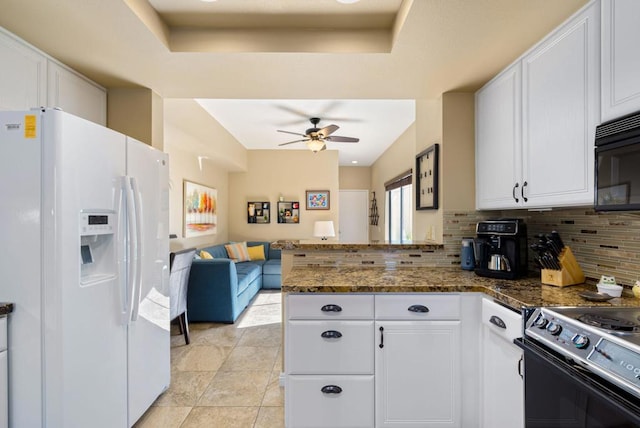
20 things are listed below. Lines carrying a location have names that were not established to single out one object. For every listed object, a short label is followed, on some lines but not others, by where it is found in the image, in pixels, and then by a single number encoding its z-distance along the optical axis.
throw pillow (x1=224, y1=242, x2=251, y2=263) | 5.46
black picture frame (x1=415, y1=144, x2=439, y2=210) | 2.45
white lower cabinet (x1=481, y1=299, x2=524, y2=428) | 1.42
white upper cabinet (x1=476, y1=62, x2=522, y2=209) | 1.85
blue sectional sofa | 3.59
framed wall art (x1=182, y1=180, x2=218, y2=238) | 4.43
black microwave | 1.13
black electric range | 0.89
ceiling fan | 4.17
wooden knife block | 1.70
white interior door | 8.00
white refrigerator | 1.34
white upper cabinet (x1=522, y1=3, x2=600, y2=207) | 1.38
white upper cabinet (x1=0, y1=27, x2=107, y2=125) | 1.61
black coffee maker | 1.90
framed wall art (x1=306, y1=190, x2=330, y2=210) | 6.39
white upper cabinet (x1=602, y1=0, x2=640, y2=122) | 1.16
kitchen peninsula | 1.70
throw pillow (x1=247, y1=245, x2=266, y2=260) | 5.84
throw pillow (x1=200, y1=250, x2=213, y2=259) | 4.28
